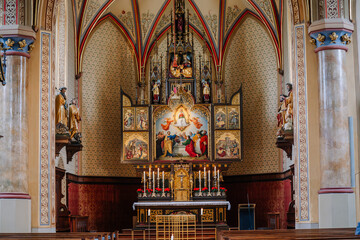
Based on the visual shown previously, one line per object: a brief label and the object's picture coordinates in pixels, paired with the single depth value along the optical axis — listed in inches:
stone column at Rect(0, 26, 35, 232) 554.6
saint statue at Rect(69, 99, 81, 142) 741.9
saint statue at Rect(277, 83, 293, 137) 665.4
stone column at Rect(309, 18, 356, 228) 536.4
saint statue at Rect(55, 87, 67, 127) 685.3
